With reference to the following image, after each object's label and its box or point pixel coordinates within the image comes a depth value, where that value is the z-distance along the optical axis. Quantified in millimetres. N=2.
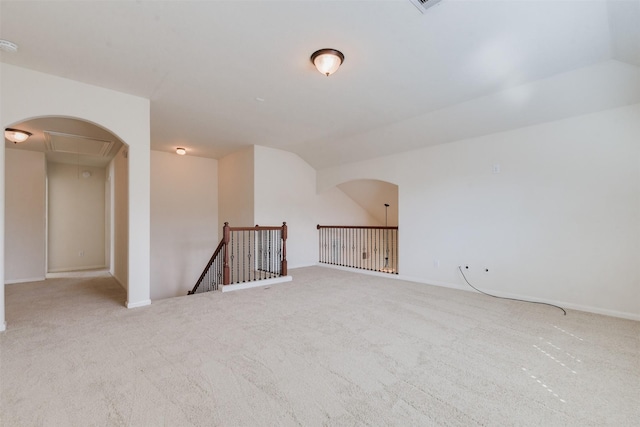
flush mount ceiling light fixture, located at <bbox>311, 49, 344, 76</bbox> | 2822
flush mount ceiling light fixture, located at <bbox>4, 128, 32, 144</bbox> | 4527
